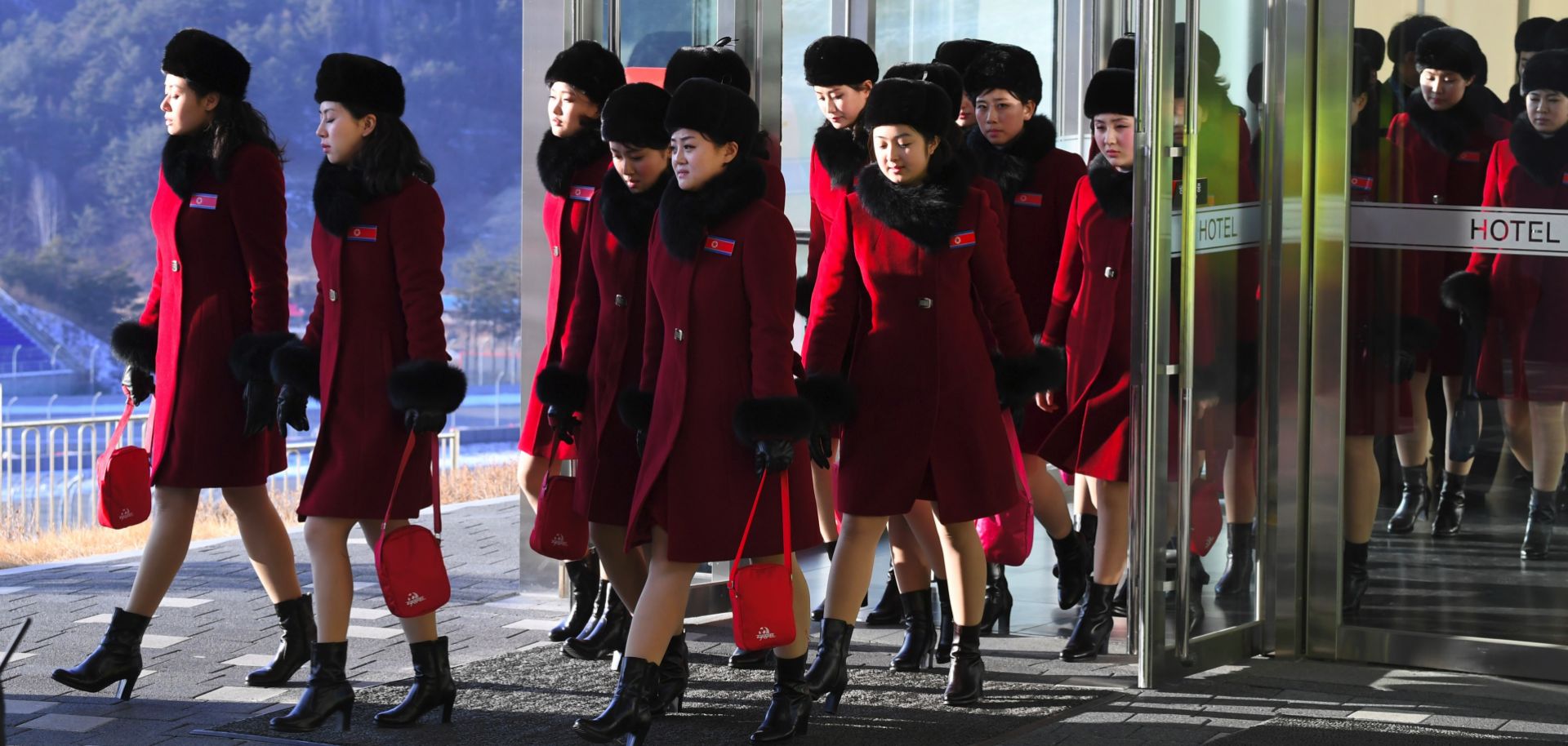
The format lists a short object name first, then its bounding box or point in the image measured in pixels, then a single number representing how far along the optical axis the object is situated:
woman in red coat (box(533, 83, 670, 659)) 8.96
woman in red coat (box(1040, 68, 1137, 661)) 10.48
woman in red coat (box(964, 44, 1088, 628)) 11.30
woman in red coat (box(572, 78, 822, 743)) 8.21
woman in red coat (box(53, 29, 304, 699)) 9.38
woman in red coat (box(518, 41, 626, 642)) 10.54
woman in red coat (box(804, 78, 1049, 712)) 9.02
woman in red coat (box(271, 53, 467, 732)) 8.67
